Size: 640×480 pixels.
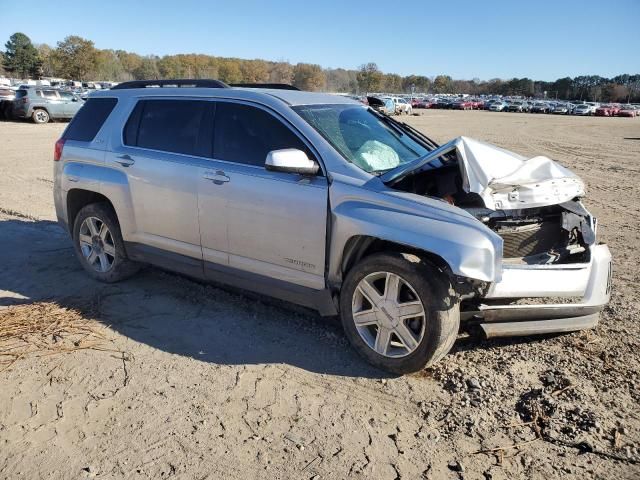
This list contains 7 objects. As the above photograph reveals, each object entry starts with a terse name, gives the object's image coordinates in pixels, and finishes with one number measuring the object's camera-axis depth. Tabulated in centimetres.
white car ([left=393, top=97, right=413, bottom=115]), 4800
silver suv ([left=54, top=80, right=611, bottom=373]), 340
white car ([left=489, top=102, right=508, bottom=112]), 7275
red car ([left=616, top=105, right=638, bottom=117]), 6356
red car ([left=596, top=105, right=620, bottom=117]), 6356
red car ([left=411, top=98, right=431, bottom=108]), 7428
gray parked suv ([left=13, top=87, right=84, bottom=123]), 2570
